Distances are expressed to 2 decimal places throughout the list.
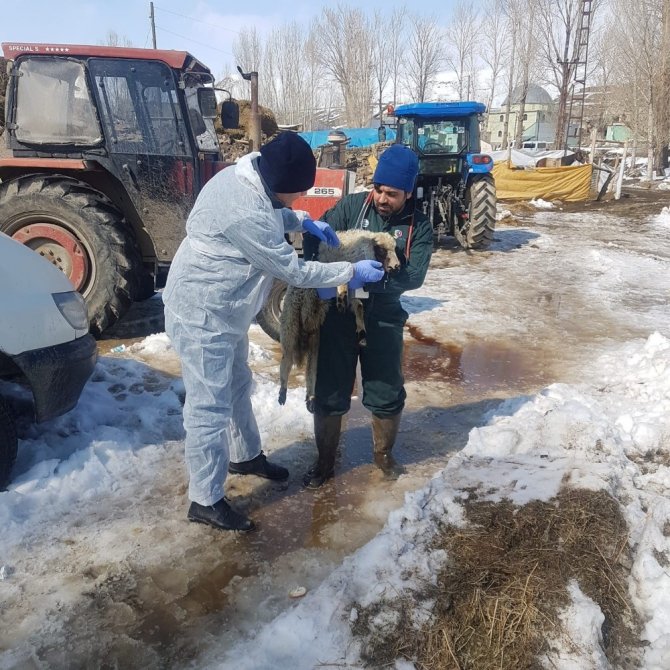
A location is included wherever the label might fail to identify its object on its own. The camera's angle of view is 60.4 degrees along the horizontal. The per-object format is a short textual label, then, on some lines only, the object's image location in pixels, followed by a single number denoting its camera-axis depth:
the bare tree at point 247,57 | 43.61
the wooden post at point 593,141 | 18.84
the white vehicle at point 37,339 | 2.68
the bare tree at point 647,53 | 25.59
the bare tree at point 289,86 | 43.78
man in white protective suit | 2.43
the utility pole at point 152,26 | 28.74
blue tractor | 10.03
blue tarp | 25.84
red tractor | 4.91
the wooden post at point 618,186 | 17.42
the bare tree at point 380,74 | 42.44
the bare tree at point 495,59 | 42.47
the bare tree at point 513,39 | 37.34
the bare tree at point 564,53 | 32.09
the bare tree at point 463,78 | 45.19
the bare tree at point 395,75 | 43.62
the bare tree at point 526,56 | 36.41
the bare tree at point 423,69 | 43.62
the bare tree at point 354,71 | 40.97
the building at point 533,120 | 56.50
